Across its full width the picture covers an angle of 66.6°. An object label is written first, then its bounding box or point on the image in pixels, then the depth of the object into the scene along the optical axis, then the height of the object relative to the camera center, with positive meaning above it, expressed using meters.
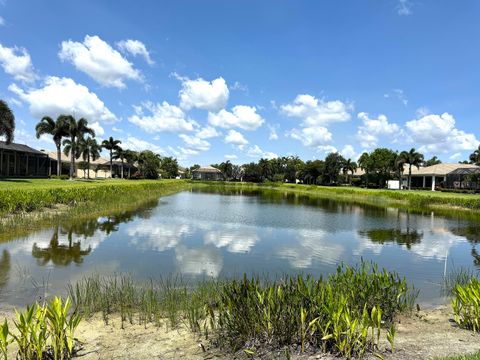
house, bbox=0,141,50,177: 60.53 +1.96
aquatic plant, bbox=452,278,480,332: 7.30 -2.47
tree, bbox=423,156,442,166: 146.88 +10.66
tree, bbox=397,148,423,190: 84.00 +6.75
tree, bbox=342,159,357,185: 107.38 +5.33
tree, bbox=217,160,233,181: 152.00 +4.45
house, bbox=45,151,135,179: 92.12 +2.21
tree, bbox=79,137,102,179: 82.69 +6.66
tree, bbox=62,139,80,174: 73.82 +5.72
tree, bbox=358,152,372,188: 94.49 +5.66
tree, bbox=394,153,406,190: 83.94 +5.31
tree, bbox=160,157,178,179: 147.62 +4.34
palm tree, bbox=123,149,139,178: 105.21 +5.75
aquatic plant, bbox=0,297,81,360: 5.54 -2.56
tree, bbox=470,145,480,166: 63.67 +5.80
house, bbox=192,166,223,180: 159.88 +2.22
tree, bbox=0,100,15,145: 46.25 +6.34
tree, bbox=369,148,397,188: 93.06 +5.16
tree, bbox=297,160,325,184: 109.44 +3.63
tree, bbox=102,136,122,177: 97.44 +8.30
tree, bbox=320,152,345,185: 105.81 +5.07
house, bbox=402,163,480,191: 80.81 +2.84
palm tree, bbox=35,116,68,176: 65.94 +8.20
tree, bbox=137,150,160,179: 115.00 +3.35
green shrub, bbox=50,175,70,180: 68.88 -0.67
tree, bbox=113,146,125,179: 100.55 +6.12
